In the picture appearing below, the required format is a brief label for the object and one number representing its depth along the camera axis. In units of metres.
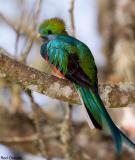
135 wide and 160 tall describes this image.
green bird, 7.80
